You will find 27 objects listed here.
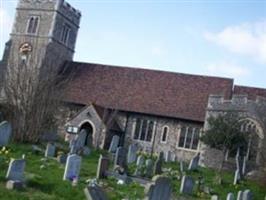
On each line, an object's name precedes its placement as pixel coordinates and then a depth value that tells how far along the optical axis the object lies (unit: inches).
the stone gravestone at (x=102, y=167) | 572.7
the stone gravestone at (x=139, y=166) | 679.7
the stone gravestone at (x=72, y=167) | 508.1
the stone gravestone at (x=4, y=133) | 677.9
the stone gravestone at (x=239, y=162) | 891.4
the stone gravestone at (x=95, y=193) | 339.9
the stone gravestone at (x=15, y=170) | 437.8
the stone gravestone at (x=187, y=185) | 591.5
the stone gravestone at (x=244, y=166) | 953.4
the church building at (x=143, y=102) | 1096.2
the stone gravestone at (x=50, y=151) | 678.3
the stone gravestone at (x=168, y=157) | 1023.4
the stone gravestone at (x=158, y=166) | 706.8
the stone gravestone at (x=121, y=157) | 695.1
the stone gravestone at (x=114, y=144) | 1004.7
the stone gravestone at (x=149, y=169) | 687.7
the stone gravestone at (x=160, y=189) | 344.5
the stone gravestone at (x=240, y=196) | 591.2
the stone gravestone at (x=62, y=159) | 629.9
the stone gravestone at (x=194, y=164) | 889.1
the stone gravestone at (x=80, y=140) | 847.1
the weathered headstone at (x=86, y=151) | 837.0
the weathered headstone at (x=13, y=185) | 405.4
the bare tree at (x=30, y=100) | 816.9
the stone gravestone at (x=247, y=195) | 589.9
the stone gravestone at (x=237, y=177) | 805.4
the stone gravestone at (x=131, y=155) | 869.5
